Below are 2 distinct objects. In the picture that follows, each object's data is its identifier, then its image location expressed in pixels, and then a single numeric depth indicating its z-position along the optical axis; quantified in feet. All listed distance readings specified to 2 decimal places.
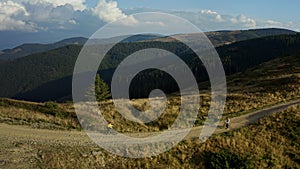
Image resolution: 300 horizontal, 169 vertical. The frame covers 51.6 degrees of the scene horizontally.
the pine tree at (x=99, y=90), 252.83
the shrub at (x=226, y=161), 68.71
